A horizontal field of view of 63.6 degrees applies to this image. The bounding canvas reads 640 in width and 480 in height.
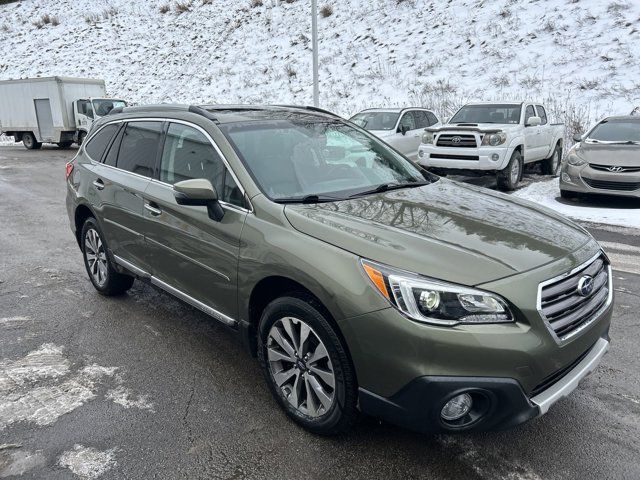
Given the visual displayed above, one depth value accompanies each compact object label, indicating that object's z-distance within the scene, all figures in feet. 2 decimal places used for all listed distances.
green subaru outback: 7.70
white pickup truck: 34.83
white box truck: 69.77
